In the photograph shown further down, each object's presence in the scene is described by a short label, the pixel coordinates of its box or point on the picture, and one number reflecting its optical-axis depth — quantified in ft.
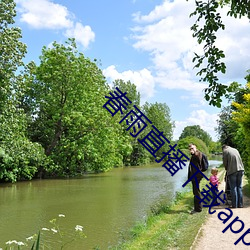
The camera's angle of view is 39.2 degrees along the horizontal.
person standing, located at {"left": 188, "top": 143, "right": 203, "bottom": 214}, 32.68
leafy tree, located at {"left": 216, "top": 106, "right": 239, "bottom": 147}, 108.88
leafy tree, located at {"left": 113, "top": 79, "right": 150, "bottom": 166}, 185.74
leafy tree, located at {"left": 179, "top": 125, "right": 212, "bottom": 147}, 414.82
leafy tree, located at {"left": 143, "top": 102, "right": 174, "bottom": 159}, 242.15
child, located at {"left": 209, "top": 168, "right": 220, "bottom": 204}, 35.83
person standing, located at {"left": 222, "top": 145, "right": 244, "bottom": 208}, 33.01
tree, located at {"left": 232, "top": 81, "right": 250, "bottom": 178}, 37.47
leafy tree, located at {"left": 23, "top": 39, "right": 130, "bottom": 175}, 91.56
